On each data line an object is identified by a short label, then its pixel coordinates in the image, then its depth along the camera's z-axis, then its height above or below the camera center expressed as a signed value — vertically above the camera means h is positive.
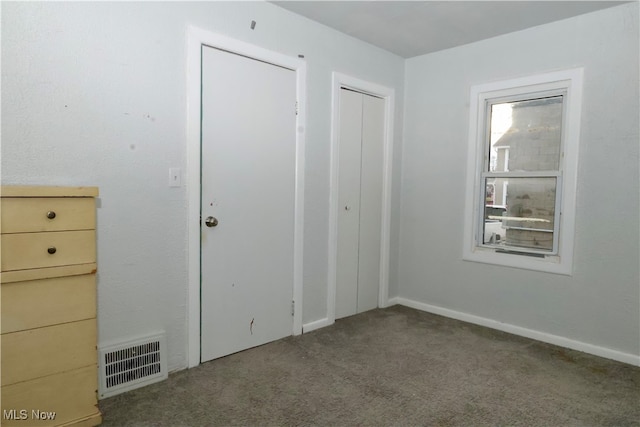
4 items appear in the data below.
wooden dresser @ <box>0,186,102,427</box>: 1.64 -0.54
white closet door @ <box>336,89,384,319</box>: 3.45 -0.10
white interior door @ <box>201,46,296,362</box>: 2.55 -0.09
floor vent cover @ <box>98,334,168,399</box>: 2.15 -1.02
